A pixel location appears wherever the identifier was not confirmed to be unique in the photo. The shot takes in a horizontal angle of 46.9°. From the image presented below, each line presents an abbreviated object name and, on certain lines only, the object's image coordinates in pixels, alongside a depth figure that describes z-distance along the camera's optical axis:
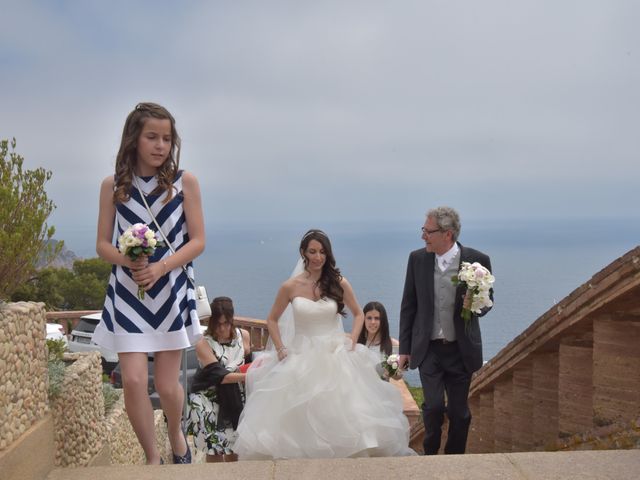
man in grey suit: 6.09
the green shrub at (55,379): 4.60
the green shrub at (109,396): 7.50
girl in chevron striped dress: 4.40
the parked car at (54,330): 15.89
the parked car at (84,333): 17.09
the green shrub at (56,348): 5.55
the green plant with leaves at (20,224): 3.77
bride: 5.54
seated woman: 7.05
